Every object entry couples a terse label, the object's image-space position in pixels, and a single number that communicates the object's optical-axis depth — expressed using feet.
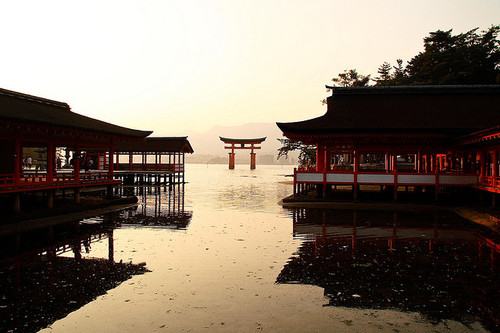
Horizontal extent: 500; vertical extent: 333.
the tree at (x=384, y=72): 256.48
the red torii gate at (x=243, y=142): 368.03
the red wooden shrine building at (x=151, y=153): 172.76
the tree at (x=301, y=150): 210.90
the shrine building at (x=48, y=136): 66.33
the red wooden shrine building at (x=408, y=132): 92.89
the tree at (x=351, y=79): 219.82
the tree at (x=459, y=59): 202.49
